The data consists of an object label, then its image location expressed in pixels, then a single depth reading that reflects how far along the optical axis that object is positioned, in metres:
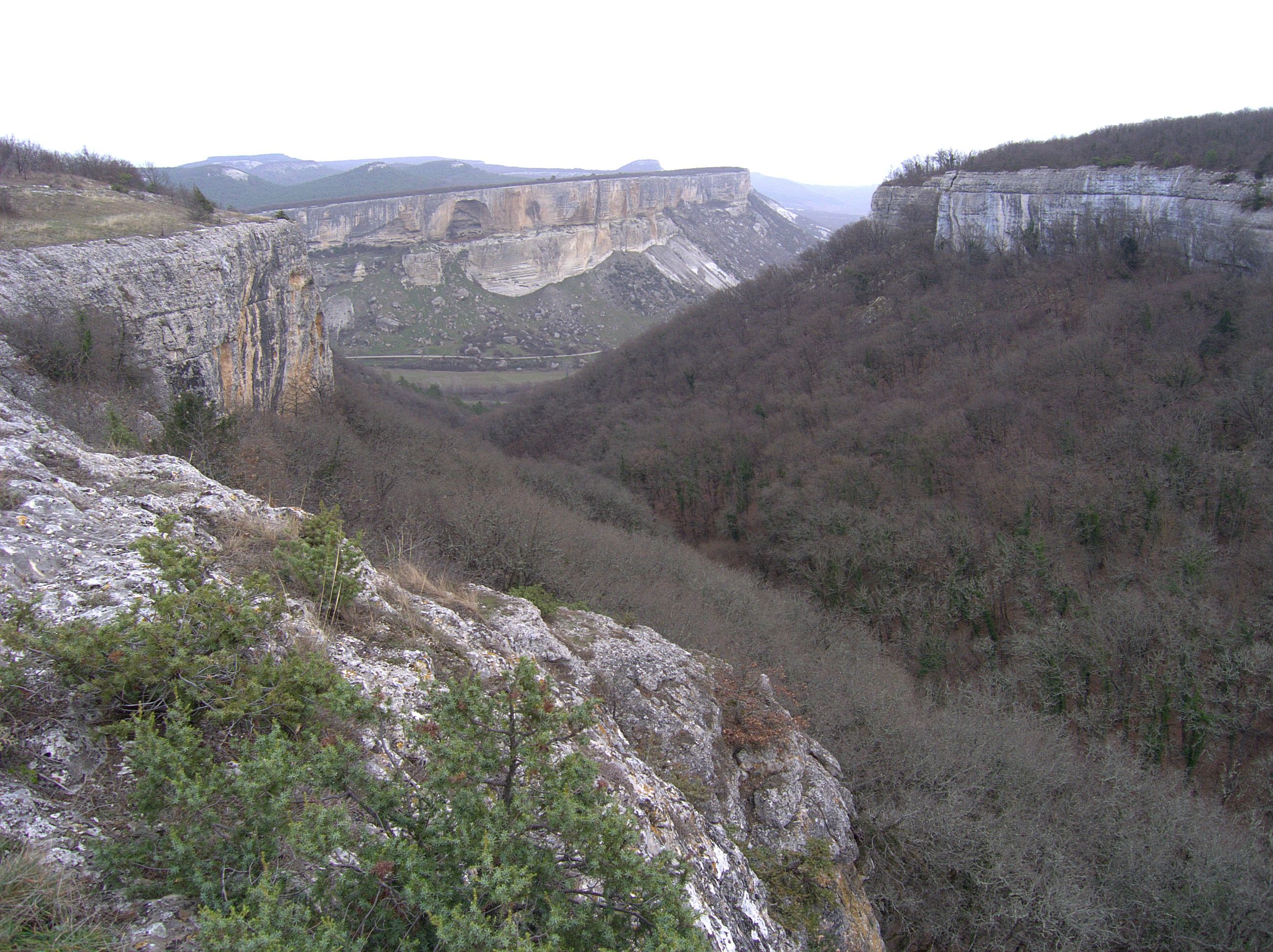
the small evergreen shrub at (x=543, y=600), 11.46
